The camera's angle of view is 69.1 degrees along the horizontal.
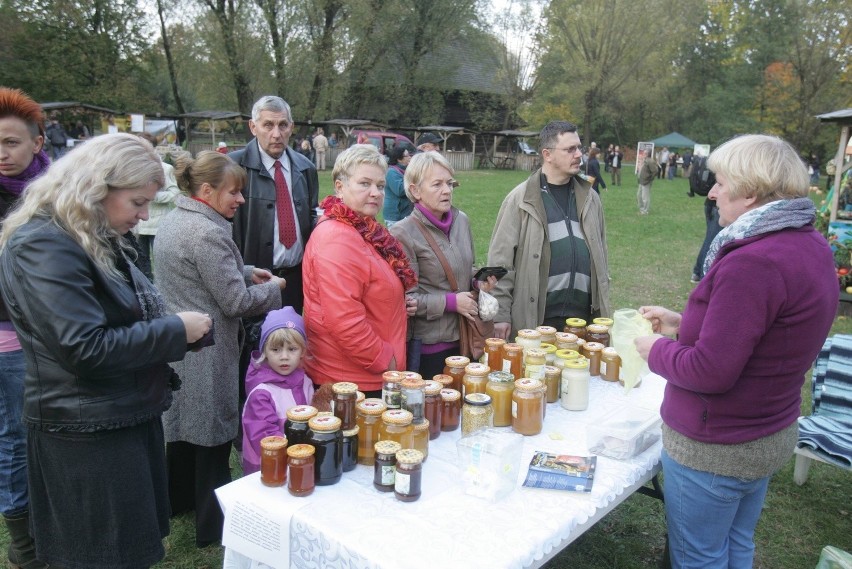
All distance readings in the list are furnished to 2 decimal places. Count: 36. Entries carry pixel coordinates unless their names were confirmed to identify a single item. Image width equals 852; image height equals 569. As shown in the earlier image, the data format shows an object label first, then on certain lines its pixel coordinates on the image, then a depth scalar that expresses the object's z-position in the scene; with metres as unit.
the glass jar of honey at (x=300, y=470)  1.79
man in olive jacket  3.46
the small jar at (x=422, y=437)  1.99
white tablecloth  1.59
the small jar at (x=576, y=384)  2.52
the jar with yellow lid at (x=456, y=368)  2.46
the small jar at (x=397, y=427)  1.92
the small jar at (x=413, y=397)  2.10
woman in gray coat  2.58
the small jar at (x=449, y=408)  2.24
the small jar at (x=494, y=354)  2.65
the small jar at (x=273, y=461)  1.83
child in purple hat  2.35
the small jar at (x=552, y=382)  2.59
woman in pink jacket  2.42
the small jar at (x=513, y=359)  2.57
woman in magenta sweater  1.72
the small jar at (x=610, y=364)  2.86
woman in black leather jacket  1.67
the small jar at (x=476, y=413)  2.14
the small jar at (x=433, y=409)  2.18
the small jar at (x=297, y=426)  1.90
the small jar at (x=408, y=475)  1.77
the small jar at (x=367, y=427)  1.98
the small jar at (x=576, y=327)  3.08
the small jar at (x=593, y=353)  2.91
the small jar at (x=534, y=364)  2.48
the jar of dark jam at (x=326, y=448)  1.85
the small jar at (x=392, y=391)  2.12
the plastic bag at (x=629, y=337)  2.54
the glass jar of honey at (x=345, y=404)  2.03
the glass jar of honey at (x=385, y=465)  1.82
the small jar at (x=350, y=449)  1.95
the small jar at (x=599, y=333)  3.03
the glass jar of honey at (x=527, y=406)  2.22
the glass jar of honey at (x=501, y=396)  2.29
